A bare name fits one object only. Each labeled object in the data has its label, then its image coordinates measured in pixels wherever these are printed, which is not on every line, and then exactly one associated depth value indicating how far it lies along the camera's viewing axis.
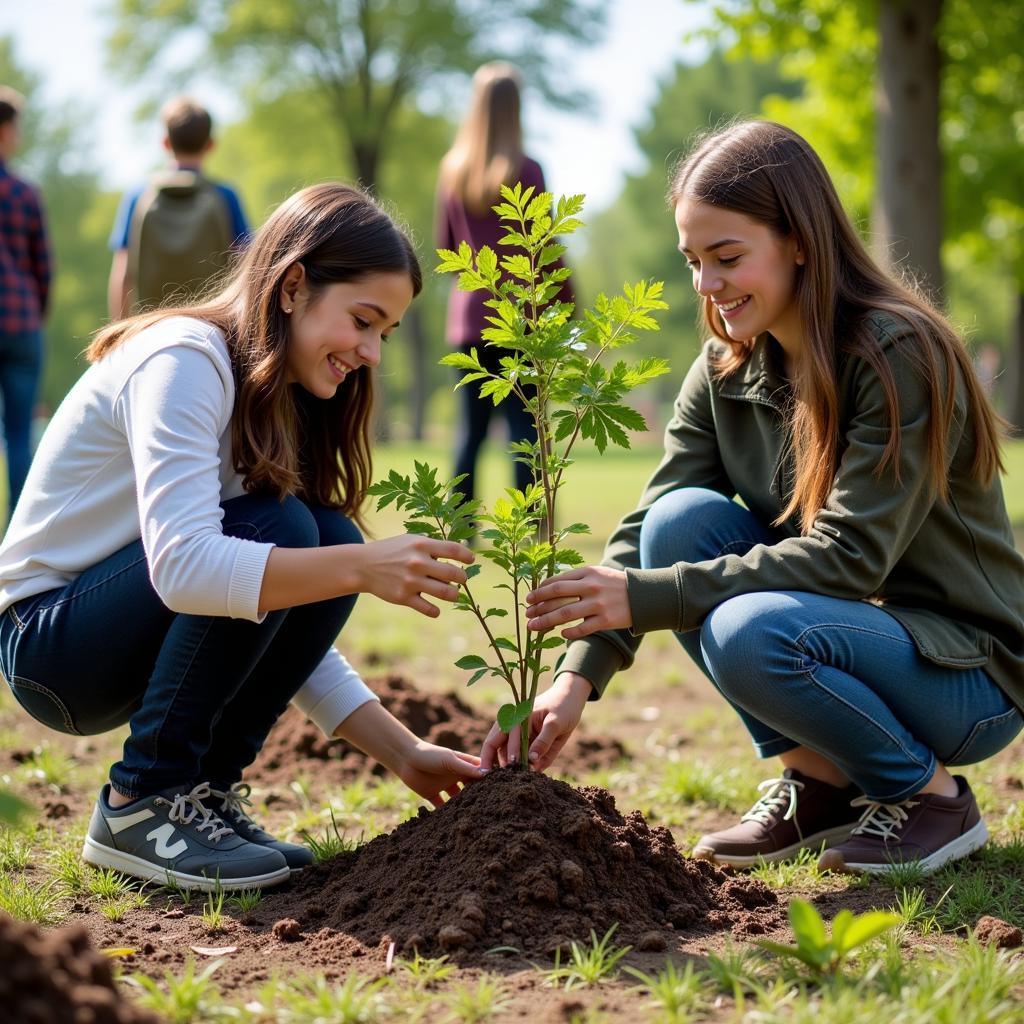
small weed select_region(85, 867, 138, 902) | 2.74
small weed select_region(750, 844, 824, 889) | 2.83
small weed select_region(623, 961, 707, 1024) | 1.98
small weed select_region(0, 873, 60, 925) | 2.54
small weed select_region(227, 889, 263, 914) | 2.66
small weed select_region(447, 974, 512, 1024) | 2.00
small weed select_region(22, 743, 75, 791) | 3.78
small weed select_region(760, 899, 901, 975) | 2.06
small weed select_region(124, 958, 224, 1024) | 1.97
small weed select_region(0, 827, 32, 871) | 2.94
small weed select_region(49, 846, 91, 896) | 2.78
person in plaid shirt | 7.09
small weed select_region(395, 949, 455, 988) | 2.16
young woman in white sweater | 2.74
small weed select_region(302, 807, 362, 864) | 3.00
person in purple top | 6.62
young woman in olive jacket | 2.78
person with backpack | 6.48
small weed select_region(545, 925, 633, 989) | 2.15
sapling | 2.54
